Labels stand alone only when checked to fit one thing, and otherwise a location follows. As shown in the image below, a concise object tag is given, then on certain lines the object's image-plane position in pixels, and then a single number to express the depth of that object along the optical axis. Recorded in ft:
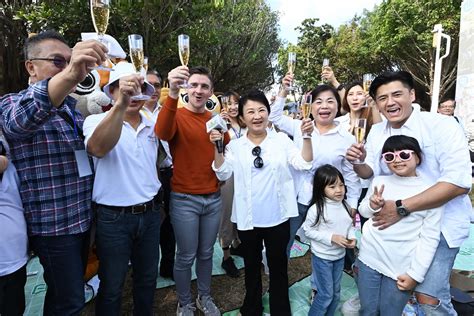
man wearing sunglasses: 6.12
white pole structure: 44.11
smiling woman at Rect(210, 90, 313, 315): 9.29
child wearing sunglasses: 6.96
